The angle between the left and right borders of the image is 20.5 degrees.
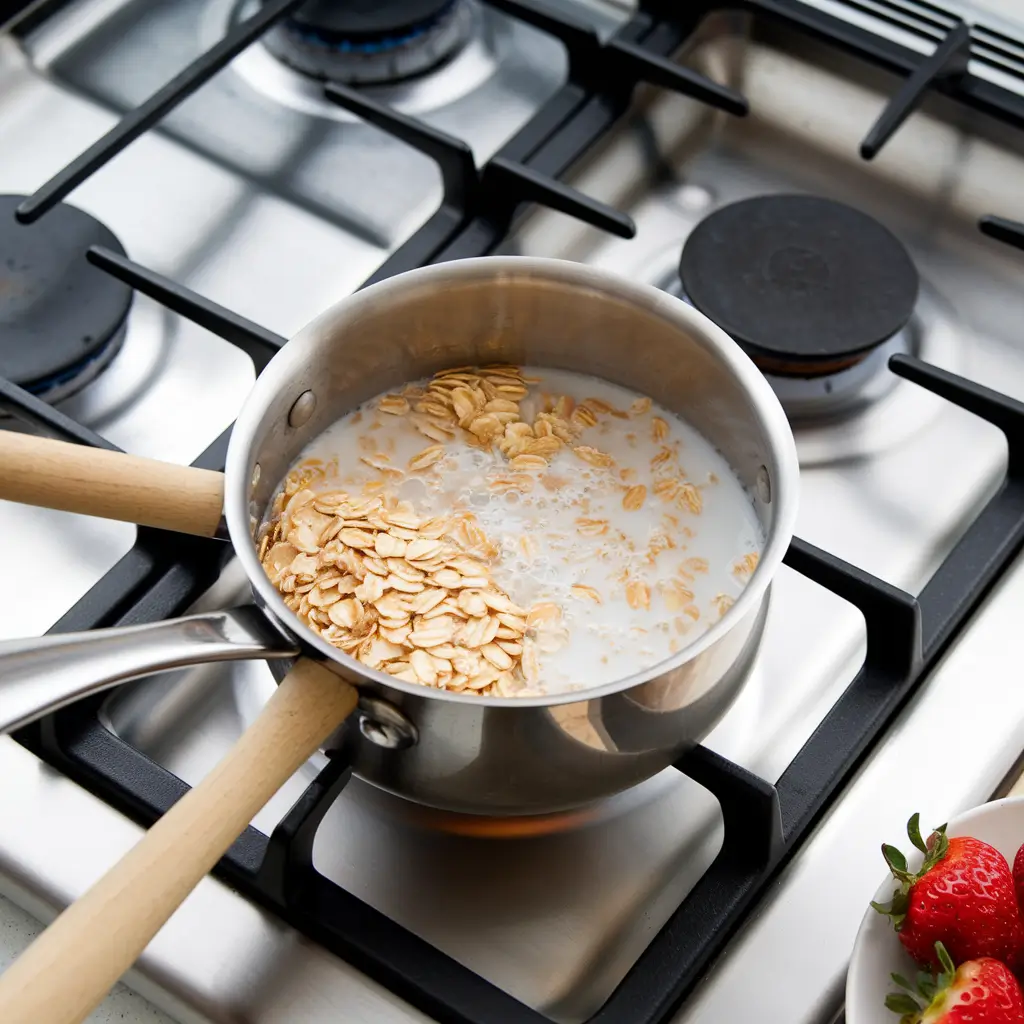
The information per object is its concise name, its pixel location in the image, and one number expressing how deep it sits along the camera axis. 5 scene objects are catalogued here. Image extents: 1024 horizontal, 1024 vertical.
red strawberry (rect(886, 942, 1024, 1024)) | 0.78
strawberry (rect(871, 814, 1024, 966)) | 0.81
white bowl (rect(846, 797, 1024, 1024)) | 0.81
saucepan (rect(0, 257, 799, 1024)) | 0.78
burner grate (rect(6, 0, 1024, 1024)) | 0.84
